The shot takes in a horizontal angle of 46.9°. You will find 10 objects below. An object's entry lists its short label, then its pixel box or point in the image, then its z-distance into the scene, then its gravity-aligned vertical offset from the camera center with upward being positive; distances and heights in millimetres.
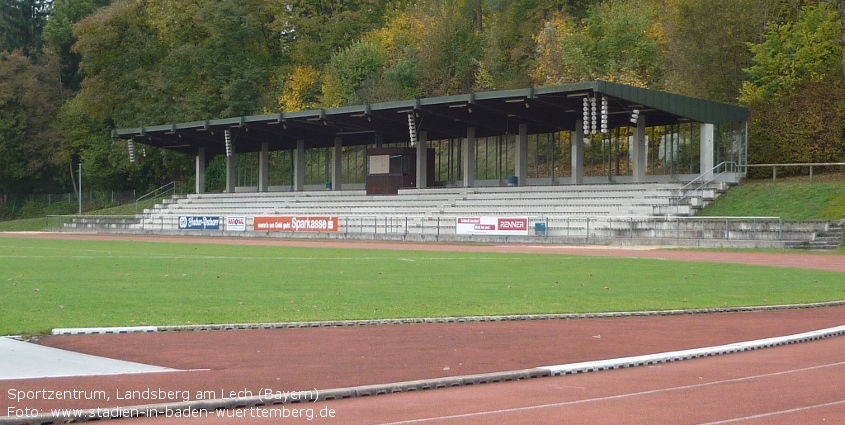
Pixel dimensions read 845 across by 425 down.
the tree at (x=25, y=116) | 90312 +7623
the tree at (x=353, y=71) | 82250 +10517
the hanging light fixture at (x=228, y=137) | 68312 +4135
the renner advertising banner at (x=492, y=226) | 48384 -1555
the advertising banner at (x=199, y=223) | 62234 -1727
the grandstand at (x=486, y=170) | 48125 +1664
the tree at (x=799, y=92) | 53219 +5809
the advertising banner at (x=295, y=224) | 56281 -1673
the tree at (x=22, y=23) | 101938 +18379
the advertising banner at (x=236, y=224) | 60688 -1749
